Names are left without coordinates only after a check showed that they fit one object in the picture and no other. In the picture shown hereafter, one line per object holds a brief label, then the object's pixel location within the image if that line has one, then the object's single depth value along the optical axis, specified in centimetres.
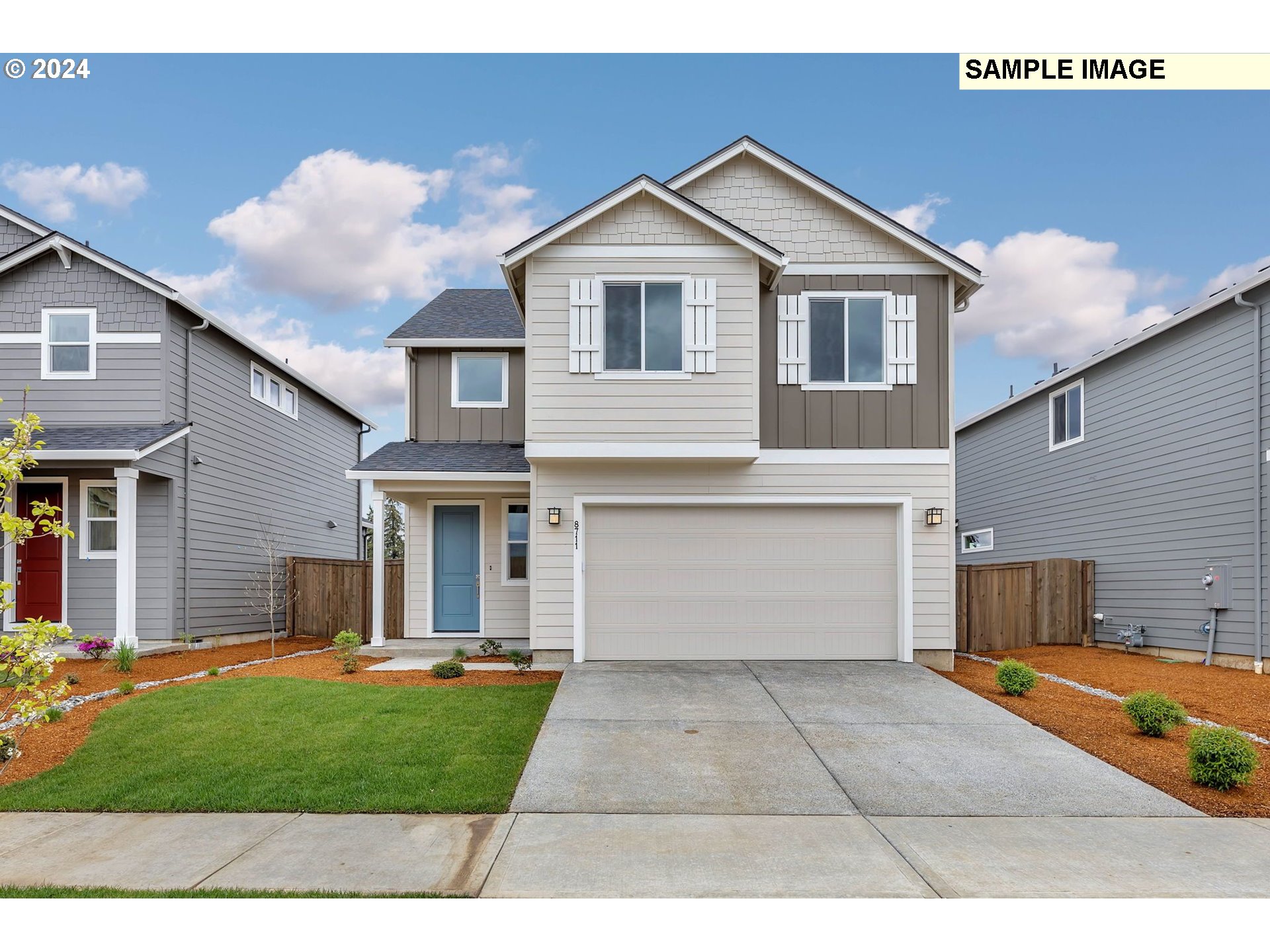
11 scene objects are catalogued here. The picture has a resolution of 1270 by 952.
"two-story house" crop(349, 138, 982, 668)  1019
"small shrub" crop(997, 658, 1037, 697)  913
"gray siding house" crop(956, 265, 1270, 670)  1134
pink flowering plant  1112
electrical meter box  1171
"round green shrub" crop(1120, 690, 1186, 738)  747
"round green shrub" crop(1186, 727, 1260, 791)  598
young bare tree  1528
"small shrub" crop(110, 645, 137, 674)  1049
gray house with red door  1222
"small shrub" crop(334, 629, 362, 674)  1052
